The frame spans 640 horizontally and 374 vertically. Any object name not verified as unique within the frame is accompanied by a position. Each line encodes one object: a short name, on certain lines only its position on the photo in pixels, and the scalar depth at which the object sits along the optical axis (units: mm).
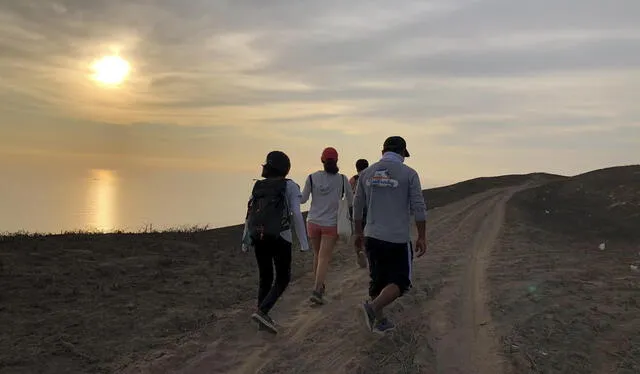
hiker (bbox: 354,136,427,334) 5934
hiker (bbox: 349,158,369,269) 9744
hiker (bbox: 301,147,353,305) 7801
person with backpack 6238
